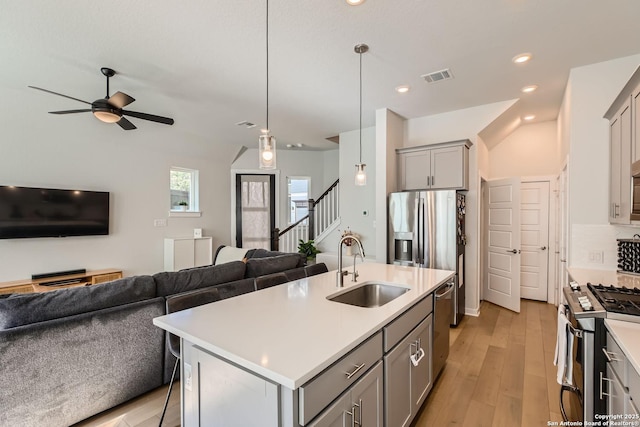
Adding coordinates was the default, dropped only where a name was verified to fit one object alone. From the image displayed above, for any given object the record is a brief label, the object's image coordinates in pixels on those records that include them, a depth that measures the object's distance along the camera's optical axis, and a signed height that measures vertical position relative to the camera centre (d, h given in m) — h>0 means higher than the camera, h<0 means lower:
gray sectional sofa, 1.79 -0.95
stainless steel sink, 2.33 -0.68
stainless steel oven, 1.66 -0.85
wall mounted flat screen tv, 4.05 -0.03
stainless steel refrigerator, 3.88 -0.29
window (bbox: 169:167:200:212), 6.18 +0.45
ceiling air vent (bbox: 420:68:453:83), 3.26 +1.54
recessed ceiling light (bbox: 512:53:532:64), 2.88 +1.53
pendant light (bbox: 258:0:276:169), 2.34 +0.50
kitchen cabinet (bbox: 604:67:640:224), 2.07 +0.51
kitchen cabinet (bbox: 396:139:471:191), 4.11 +0.65
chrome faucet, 2.27 -0.50
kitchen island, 1.08 -0.59
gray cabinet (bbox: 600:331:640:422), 1.27 -0.83
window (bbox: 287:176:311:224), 7.84 +0.40
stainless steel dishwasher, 2.38 -0.99
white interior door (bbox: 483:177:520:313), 4.45 -0.53
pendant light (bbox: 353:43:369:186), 3.35 +0.39
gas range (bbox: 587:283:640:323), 1.60 -0.56
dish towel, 1.91 -0.95
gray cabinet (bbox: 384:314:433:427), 1.64 -1.05
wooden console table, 3.90 -1.04
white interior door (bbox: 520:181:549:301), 4.85 -0.49
